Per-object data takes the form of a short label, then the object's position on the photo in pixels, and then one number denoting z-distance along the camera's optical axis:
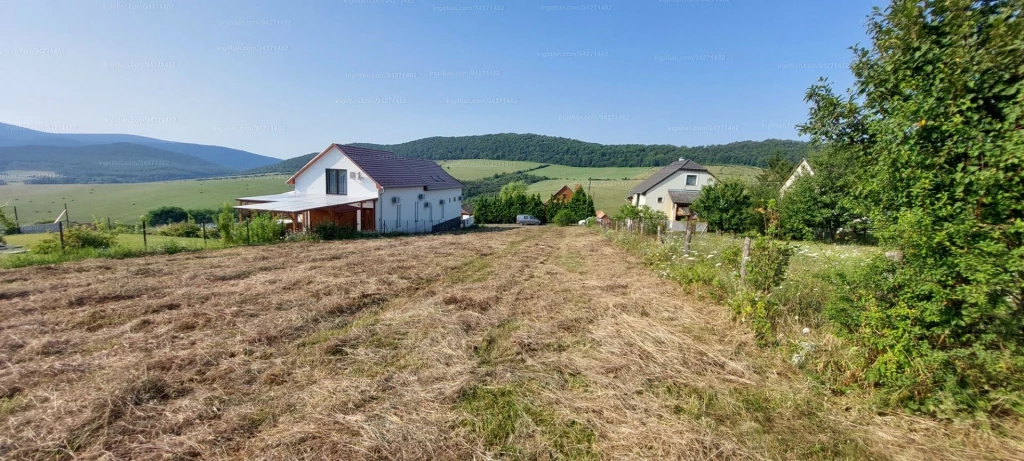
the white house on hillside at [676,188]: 34.06
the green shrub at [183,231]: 20.28
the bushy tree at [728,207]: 24.20
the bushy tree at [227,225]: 14.23
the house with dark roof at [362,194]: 19.53
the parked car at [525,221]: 40.16
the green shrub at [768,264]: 5.23
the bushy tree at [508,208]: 43.22
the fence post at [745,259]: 5.67
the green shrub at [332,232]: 16.98
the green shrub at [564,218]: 36.84
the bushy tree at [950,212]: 2.72
